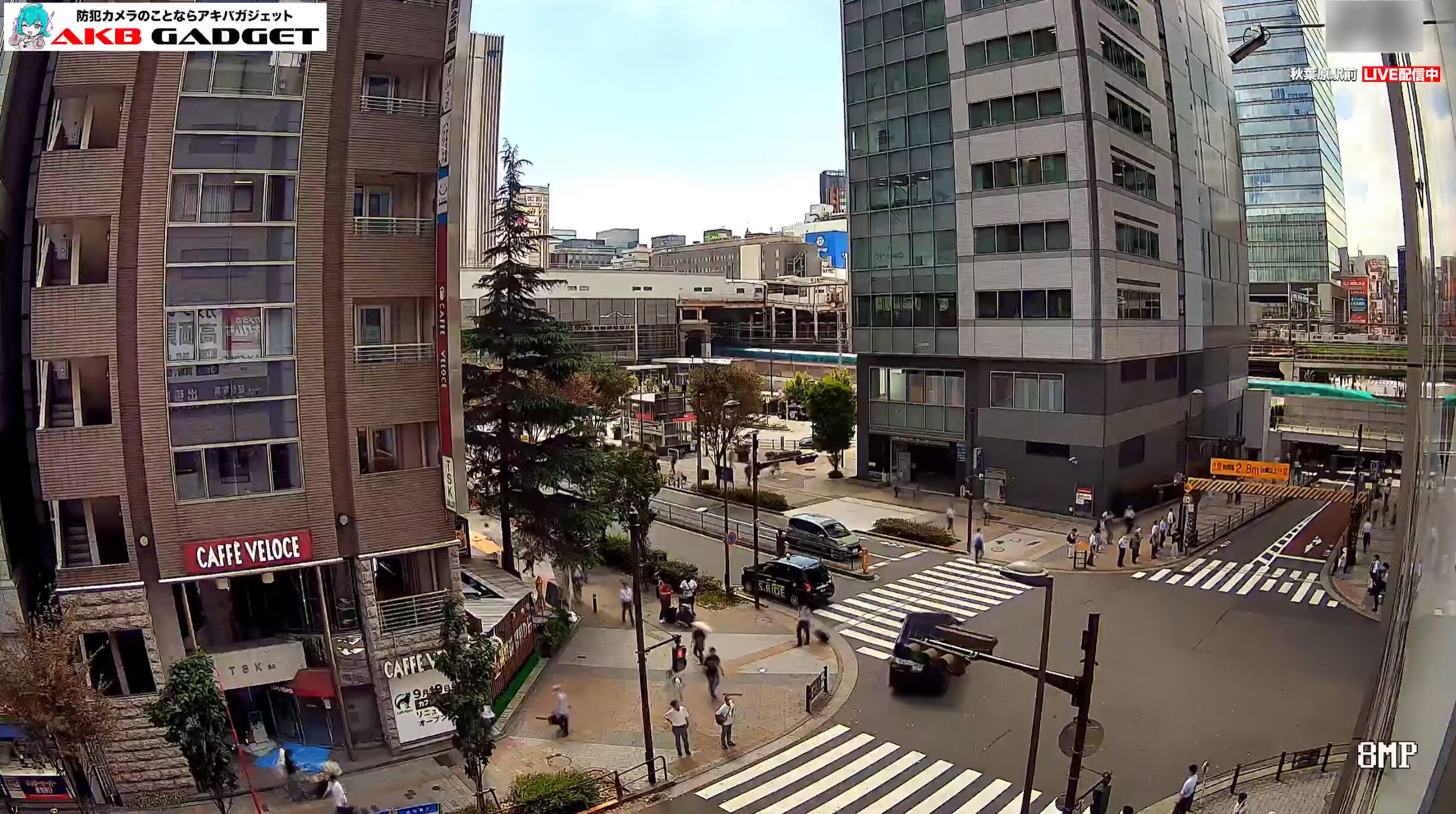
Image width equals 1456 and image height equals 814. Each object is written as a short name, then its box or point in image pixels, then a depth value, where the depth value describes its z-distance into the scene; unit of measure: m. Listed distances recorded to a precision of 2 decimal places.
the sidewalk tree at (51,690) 14.59
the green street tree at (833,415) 51.09
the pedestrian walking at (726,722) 19.84
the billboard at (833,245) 172.38
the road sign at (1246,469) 37.09
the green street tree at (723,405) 44.06
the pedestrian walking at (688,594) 28.55
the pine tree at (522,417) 26.88
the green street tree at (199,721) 15.06
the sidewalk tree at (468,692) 16.47
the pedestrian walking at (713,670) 22.59
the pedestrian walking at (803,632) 26.20
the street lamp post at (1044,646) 12.40
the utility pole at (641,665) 18.17
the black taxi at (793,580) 29.58
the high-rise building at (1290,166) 97.62
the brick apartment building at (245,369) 16.88
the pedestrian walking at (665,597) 28.05
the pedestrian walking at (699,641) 24.68
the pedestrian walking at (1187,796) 16.12
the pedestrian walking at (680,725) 19.50
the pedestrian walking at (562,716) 20.52
